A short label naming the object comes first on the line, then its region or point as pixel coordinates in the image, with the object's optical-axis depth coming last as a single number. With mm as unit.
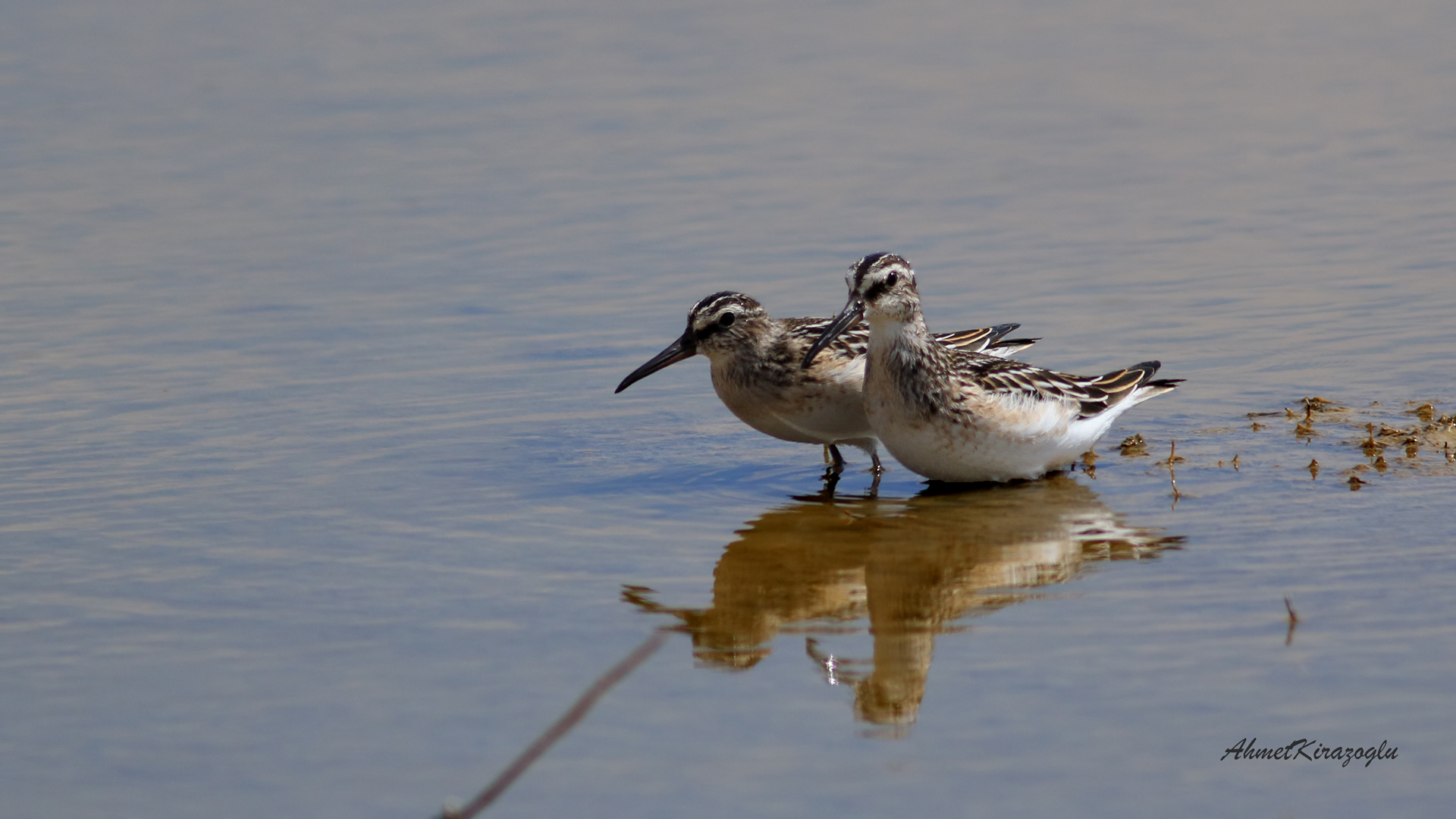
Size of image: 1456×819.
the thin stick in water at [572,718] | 7535
